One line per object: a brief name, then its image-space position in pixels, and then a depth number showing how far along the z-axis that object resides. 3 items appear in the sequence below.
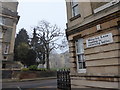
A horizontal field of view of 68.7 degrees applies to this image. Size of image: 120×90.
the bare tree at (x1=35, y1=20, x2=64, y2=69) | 20.66
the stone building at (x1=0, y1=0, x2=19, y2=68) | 17.53
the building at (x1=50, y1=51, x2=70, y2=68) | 50.79
